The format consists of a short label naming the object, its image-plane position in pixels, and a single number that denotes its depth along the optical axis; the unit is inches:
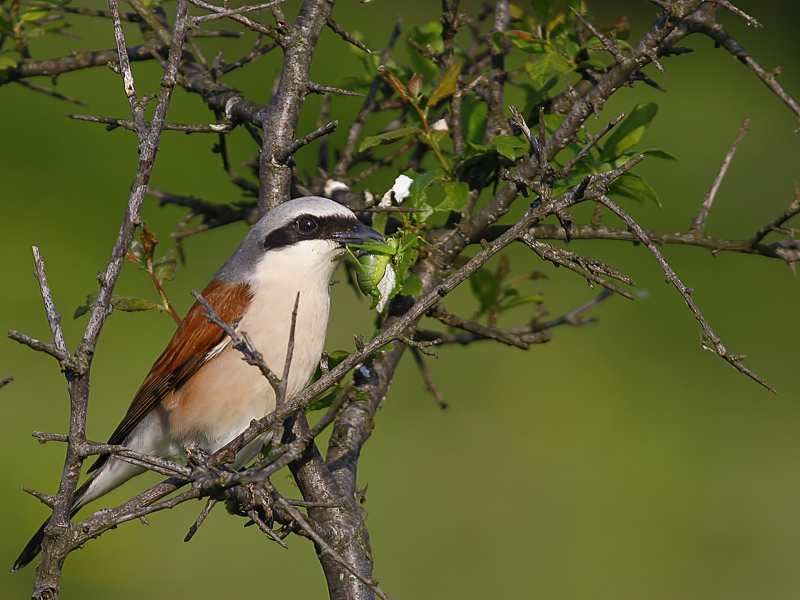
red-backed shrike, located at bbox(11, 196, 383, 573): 234.1
